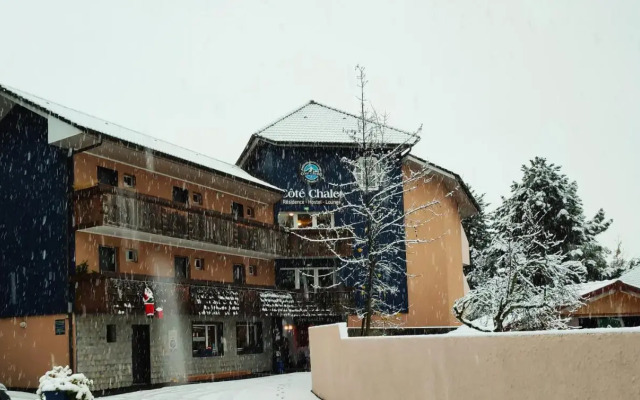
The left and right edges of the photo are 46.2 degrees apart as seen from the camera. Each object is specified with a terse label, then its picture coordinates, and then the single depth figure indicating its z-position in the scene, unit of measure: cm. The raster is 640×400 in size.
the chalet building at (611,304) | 2181
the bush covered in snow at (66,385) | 1184
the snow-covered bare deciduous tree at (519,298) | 2009
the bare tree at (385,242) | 3356
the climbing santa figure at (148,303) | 2453
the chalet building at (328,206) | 3494
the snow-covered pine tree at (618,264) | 5624
